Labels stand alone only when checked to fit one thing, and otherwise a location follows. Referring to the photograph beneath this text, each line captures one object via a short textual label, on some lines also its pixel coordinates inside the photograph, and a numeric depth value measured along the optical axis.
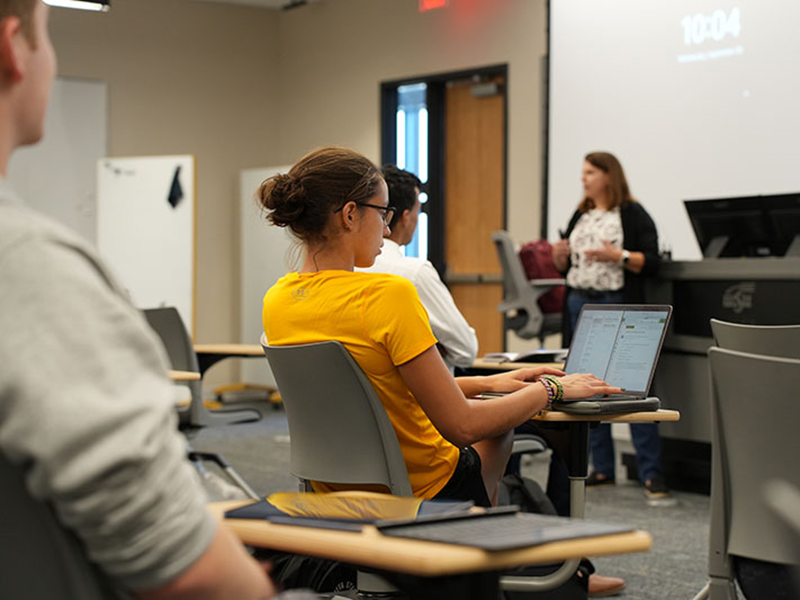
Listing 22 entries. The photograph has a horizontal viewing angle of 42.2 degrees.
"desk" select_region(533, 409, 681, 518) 2.54
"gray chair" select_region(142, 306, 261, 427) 4.25
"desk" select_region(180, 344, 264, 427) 4.25
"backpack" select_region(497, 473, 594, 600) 2.90
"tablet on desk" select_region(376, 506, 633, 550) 1.00
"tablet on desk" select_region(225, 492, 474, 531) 1.15
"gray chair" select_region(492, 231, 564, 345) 6.27
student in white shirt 2.87
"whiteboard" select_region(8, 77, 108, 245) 8.16
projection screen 5.60
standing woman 4.84
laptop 2.35
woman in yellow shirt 1.99
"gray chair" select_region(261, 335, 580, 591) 2.03
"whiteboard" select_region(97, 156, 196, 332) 8.22
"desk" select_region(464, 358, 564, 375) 3.09
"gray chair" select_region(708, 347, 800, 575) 1.74
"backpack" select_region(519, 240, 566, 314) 6.38
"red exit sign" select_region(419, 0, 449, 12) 7.80
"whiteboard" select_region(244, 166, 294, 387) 8.52
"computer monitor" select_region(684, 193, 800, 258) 4.56
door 7.68
